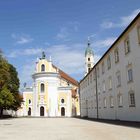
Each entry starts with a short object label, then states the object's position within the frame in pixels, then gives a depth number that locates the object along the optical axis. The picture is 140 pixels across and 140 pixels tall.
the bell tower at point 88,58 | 63.63
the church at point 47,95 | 48.84
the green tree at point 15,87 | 37.13
